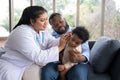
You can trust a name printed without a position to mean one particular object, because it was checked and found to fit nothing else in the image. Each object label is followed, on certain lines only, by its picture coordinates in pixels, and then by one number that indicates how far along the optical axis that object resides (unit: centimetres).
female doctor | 175
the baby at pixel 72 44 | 188
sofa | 204
